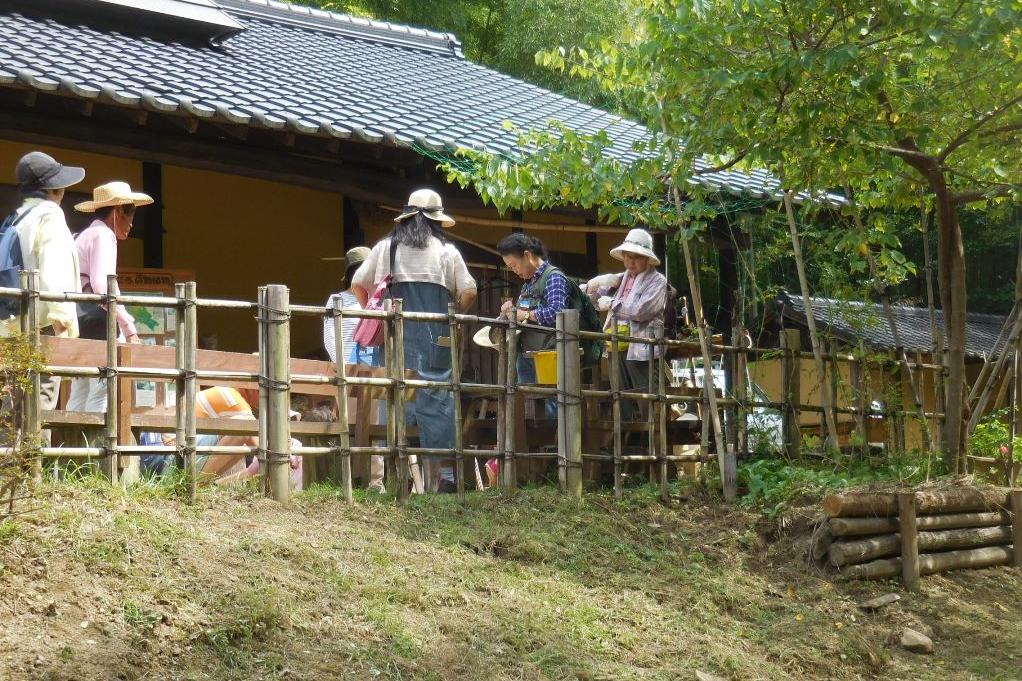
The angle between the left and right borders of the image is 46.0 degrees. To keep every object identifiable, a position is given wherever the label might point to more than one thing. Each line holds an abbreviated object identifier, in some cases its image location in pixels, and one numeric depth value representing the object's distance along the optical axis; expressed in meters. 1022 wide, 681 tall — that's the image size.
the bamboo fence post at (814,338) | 8.36
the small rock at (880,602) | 7.11
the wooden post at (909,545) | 7.57
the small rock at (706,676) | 5.71
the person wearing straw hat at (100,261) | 6.53
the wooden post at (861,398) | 9.12
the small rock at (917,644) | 6.66
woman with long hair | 7.61
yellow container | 8.02
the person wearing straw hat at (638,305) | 8.55
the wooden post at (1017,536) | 8.47
